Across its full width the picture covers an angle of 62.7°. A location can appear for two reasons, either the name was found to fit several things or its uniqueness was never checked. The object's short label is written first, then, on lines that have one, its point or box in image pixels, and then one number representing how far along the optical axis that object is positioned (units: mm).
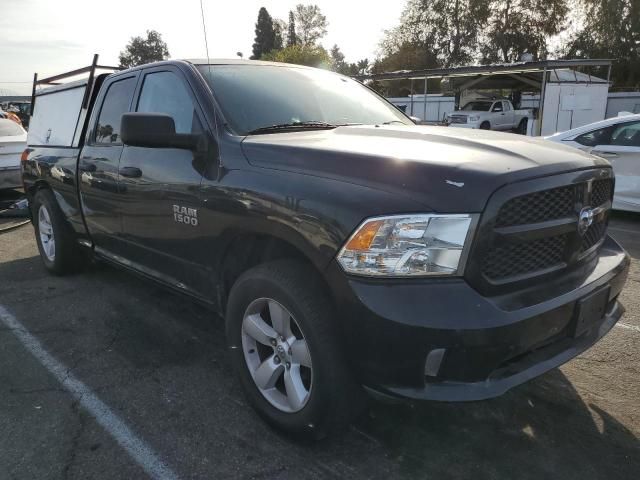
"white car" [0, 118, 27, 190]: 8758
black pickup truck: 2018
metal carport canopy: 17734
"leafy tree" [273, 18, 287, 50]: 84438
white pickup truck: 26422
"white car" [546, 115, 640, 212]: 7332
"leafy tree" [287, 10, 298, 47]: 82306
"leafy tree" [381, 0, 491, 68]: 49456
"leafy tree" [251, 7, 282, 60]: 84881
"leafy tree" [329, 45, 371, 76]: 76250
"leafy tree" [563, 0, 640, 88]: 38938
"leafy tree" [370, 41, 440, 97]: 51188
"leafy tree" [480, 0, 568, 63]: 45500
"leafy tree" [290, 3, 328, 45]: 80875
